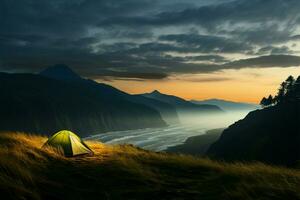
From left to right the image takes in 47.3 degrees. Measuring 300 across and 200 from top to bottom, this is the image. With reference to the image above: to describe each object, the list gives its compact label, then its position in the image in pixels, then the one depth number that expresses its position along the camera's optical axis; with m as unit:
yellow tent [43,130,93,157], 16.33
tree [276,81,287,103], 136.32
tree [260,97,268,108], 151.55
